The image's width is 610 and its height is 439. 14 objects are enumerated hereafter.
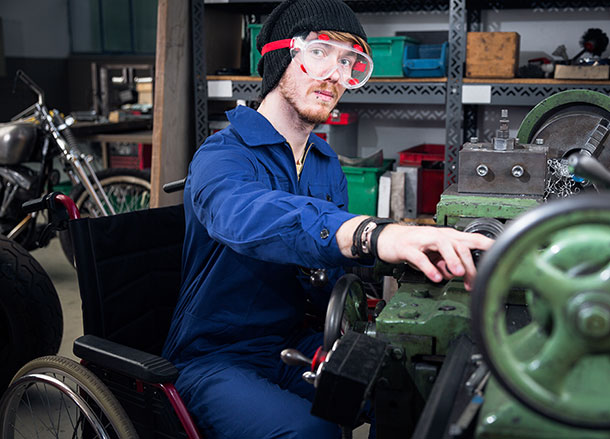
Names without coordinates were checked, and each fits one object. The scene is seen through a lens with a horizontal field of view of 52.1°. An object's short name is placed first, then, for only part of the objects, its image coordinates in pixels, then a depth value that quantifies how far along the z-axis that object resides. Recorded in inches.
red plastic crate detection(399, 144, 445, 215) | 122.7
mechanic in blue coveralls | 43.3
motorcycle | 131.8
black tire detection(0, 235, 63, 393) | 76.7
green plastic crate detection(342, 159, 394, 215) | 121.1
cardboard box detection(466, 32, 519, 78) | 108.4
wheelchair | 47.2
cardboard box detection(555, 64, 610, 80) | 103.7
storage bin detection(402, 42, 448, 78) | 112.9
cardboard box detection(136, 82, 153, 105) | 219.5
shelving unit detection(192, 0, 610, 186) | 109.5
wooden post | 125.3
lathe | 23.9
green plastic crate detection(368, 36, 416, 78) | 114.9
